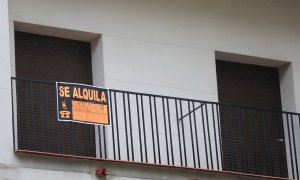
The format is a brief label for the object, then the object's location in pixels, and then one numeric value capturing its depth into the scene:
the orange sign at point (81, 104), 17.05
